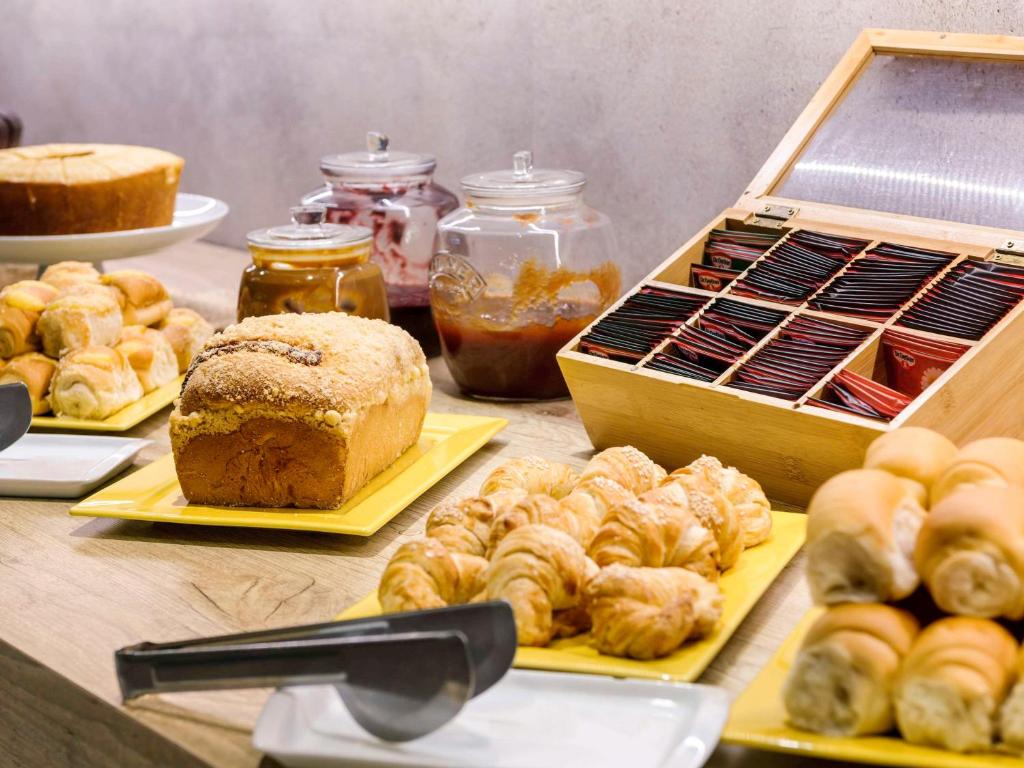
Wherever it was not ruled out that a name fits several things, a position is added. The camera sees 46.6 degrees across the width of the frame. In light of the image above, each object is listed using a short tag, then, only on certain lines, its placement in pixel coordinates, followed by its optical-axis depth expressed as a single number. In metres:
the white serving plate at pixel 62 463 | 1.31
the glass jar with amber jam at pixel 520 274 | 1.52
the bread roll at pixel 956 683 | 0.70
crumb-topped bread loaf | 1.20
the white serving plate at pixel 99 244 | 1.83
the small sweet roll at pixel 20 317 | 1.55
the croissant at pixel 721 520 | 1.01
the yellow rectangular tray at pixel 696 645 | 0.87
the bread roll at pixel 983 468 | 0.78
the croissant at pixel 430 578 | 0.92
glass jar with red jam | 1.75
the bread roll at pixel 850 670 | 0.73
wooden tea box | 1.16
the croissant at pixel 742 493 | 1.07
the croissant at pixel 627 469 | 1.09
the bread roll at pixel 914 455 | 0.81
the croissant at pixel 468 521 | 0.99
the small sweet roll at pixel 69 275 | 1.70
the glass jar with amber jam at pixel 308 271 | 1.50
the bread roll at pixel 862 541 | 0.74
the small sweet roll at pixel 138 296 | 1.69
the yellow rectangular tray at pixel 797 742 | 0.72
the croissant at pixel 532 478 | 1.11
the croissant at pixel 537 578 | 0.89
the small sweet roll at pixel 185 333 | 1.71
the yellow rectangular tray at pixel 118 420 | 1.50
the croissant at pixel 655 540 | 0.94
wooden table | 0.88
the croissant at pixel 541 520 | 0.97
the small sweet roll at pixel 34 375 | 1.53
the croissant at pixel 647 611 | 0.87
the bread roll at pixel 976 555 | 0.72
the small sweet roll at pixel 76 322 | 1.54
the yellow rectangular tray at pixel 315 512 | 1.18
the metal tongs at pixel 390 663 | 0.74
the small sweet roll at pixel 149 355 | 1.60
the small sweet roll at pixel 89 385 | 1.51
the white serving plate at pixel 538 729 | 0.77
